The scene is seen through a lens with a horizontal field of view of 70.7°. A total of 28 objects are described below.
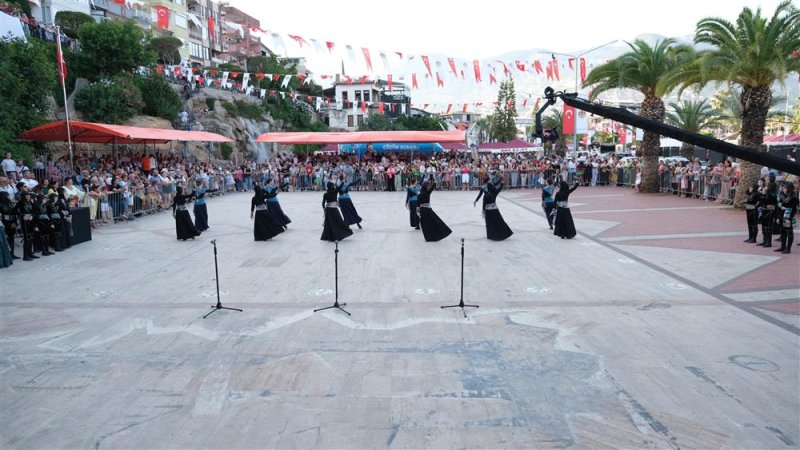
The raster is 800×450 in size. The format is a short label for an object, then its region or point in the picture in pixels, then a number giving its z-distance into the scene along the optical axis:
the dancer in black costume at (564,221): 15.66
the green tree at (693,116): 44.16
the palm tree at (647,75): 26.72
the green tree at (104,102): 33.34
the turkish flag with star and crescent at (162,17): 30.27
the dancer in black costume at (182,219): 15.86
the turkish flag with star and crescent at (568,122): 40.89
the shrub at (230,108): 49.88
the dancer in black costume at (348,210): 17.30
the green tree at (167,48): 51.62
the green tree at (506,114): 78.69
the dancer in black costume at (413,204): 17.25
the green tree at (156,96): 39.88
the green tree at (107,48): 35.91
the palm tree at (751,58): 18.62
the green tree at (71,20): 41.69
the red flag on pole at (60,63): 20.25
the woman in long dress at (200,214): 17.27
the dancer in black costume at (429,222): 15.09
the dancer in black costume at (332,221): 15.26
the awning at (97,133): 23.11
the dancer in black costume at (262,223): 15.73
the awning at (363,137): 35.06
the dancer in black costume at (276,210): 17.30
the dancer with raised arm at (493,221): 15.25
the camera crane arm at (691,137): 4.11
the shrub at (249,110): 53.19
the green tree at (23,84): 22.59
